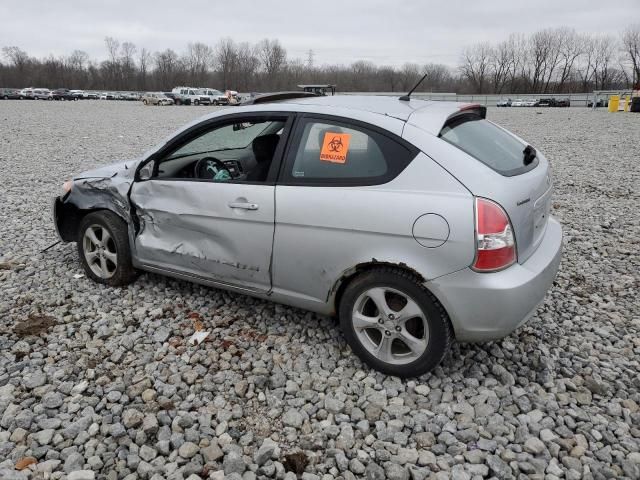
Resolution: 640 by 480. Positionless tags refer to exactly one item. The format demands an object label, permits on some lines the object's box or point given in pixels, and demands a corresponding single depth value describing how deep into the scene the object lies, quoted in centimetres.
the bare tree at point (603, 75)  8456
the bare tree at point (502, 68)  9181
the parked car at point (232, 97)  5322
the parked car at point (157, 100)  4994
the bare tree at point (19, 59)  10132
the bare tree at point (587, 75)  8631
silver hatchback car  274
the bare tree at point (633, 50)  7881
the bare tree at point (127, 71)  10006
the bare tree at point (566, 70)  8681
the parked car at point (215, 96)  5328
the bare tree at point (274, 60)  10994
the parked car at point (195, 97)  5266
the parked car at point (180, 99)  5266
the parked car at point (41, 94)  6456
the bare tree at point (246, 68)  9894
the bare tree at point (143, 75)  9812
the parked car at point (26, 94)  6399
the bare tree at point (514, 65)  9078
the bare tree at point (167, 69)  9762
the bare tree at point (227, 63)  10145
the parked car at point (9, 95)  6275
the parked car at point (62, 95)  6606
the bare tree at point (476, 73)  9050
